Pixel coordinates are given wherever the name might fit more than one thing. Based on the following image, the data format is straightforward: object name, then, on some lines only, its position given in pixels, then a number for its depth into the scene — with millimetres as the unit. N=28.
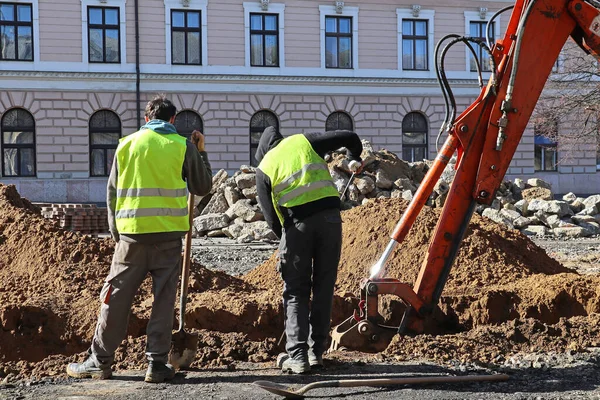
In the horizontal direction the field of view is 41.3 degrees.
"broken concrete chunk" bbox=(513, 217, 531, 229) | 19078
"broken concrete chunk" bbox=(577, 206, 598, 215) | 20594
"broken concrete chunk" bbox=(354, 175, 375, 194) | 18969
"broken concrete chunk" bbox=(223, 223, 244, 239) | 18109
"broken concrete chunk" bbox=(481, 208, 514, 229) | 19125
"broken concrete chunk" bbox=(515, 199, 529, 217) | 20219
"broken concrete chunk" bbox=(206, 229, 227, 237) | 18656
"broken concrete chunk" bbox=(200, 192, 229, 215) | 19844
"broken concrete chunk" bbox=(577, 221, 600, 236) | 19106
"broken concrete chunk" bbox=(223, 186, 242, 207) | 19505
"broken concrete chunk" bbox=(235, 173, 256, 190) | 19484
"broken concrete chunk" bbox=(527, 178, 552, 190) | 22938
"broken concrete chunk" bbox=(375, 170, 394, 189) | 19281
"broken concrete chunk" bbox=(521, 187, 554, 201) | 21734
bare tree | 19250
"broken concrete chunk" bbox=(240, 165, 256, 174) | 20591
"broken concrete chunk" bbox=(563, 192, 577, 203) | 22469
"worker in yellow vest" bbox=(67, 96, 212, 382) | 5102
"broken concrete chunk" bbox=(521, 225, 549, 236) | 18744
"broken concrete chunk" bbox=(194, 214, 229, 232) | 18688
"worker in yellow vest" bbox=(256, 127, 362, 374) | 5461
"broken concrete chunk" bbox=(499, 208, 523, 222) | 19328
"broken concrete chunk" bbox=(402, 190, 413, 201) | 18066
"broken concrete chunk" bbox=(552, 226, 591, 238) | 18750
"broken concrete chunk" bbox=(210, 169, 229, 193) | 21014
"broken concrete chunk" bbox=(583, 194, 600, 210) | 20978
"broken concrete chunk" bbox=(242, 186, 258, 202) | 19203
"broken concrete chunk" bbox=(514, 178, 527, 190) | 22711
